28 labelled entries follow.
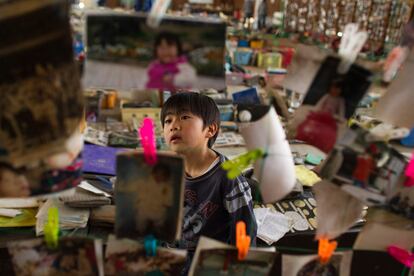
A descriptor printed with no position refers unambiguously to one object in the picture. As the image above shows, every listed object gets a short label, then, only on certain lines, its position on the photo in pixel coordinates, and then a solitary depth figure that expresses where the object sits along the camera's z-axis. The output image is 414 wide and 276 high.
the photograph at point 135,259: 0.54
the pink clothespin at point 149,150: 0.50
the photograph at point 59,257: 0.52
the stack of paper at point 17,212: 1.38
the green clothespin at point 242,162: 0.51
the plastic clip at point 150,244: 0.53
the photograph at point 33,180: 0.44
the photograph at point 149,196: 0.50
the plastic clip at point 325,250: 0.55
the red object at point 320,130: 0.51
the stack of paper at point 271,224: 1.46
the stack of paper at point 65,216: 1.33
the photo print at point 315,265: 0.56
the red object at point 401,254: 0.58
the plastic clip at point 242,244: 0.53
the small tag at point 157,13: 0.43
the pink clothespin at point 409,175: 0.54
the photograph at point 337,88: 0.47
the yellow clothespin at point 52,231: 0.51
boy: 1.13
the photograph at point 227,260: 0.54
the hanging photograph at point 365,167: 0.51
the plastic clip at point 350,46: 0.47
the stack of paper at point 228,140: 2.24
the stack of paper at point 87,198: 1.44
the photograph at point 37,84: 0.39
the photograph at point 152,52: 0.43
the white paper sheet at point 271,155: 0.51
